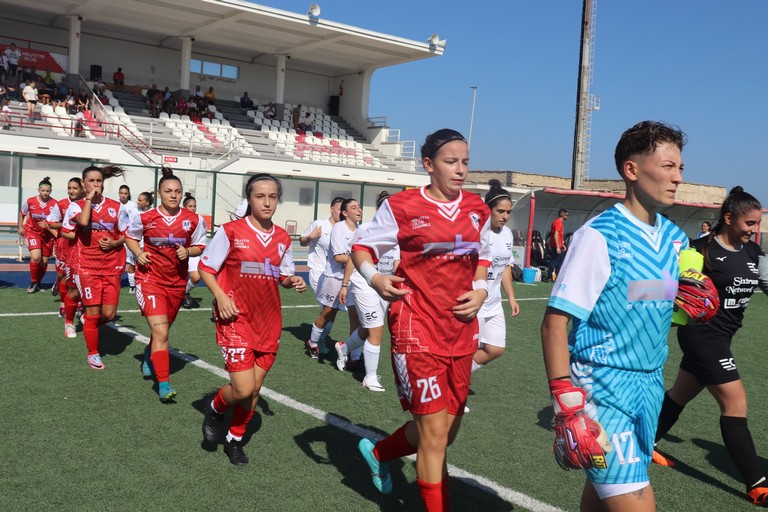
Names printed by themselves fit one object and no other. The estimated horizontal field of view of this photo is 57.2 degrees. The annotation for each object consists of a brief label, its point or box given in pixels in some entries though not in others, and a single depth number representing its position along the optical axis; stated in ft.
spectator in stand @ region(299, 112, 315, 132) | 126.41
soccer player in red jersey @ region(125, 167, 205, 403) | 21.81
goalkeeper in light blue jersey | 8.85
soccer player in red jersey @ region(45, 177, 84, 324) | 33.01
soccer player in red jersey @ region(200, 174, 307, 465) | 16.69
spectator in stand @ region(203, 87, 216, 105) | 119.24
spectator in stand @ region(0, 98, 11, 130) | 84.00
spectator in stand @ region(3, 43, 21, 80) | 94.79
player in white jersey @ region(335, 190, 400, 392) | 24.04
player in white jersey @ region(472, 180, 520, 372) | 21.81
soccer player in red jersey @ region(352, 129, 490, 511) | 12.34
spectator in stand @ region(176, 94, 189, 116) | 110.22
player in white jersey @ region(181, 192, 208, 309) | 38.57
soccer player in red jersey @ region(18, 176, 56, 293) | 41.88
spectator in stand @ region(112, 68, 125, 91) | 111.35
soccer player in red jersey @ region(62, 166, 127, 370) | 25.02
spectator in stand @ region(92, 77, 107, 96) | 103.50
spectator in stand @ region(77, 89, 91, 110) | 96.57
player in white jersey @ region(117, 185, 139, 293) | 42.60
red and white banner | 103.24
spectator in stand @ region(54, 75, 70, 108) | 97.55
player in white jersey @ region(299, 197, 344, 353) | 29.71
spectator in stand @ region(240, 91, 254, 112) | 122.83
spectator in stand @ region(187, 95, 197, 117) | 111.14
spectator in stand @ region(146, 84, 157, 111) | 109.19
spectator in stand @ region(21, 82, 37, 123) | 88.58
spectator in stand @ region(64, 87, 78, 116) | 94.38
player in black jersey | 16.10
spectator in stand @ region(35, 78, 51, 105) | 94.17
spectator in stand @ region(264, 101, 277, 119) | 124.06
